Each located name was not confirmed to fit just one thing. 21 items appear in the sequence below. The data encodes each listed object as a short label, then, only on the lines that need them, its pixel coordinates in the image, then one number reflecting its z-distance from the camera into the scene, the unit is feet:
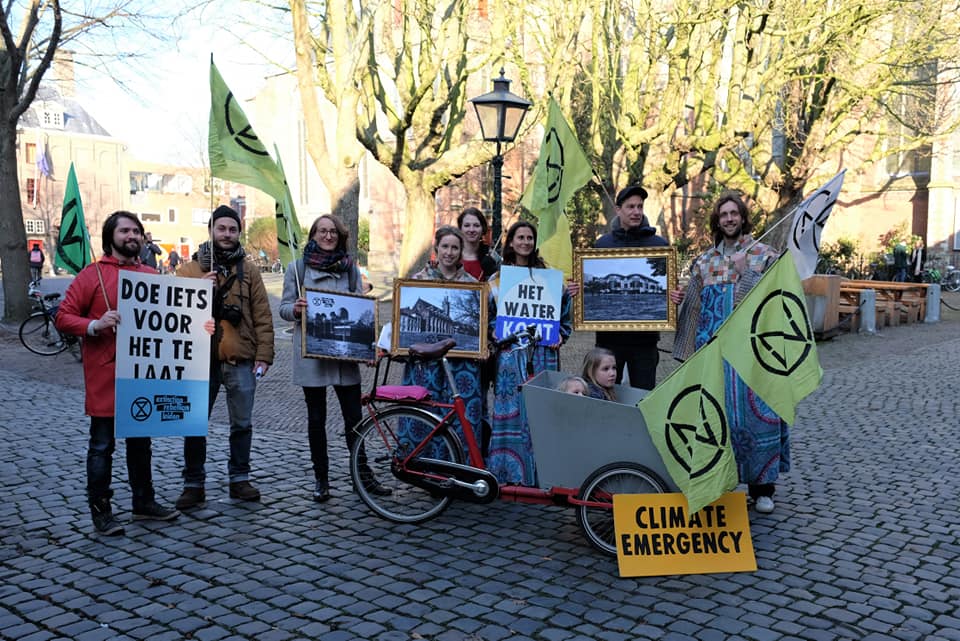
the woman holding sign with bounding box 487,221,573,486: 17.38
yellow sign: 14.75
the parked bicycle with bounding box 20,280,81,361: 45.06
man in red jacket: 16.17
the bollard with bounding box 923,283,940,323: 59.98
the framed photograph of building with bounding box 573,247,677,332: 18.40
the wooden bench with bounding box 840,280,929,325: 55.72
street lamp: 33.94
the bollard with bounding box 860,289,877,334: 51.55
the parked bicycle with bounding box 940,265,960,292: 88.89
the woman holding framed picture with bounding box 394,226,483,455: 18.34
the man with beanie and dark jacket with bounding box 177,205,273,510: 17.80
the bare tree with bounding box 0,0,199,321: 51.06
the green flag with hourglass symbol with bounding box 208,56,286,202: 18.28
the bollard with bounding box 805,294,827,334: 48.44
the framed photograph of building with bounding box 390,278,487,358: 18.01
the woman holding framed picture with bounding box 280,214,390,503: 18.17
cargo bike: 15.08
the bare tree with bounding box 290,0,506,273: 45.24
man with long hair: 17.49
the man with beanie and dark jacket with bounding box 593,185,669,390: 18.84
